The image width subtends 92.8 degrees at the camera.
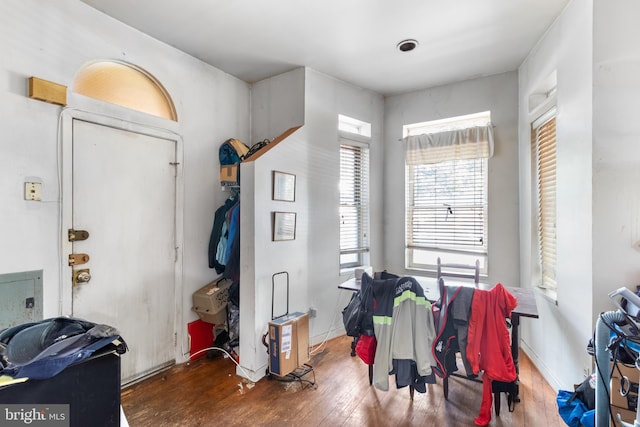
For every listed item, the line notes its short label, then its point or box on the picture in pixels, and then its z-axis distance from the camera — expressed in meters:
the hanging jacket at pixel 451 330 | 1.99
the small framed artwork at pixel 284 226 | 2.83
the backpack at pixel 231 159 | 3.11
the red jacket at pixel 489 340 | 1.90
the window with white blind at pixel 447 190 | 3.44
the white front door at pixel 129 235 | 2.25
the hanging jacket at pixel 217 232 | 3.07
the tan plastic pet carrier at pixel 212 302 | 2.86
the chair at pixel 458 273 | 2.95
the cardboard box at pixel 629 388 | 1.45
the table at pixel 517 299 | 2.07
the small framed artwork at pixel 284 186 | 2.83
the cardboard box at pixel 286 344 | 2.51
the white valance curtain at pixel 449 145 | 3.35
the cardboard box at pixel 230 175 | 3.10
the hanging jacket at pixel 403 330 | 2.02
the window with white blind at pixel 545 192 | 2.62
